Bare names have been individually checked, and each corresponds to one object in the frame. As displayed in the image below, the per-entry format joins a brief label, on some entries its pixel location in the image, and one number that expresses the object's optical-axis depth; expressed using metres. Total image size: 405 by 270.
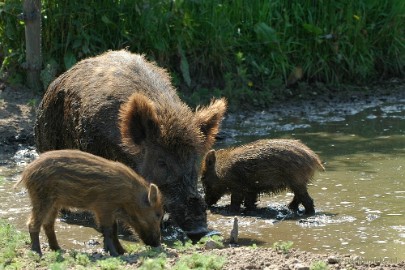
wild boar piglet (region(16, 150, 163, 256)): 13.80
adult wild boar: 15.45
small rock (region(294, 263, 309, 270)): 12.66
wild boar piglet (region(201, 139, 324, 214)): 18.44
